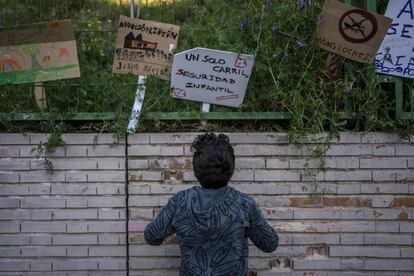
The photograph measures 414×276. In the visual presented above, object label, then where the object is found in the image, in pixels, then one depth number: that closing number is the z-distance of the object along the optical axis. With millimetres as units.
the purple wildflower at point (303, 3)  3635
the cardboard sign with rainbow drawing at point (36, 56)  3805
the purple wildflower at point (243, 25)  3738
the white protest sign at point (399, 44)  3645
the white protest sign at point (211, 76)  3643
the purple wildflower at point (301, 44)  3611
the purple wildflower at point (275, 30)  3652
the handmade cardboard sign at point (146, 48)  3750
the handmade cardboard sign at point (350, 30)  3564
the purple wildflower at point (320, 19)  3605
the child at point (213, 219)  2617
